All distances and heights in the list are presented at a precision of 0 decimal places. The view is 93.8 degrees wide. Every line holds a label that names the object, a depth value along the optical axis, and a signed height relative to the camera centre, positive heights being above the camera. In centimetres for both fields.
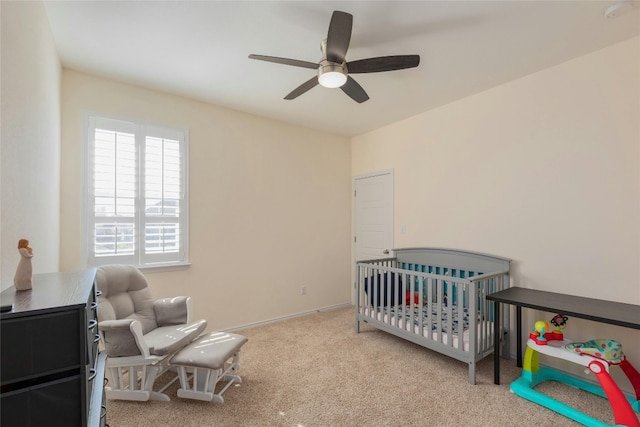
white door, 408 +5
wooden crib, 246 -79
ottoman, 206 -100
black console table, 190 -62
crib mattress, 252 -99
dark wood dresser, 78 -40
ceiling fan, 176 +103
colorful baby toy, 180 -104
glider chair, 203 -86
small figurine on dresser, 110 -20
